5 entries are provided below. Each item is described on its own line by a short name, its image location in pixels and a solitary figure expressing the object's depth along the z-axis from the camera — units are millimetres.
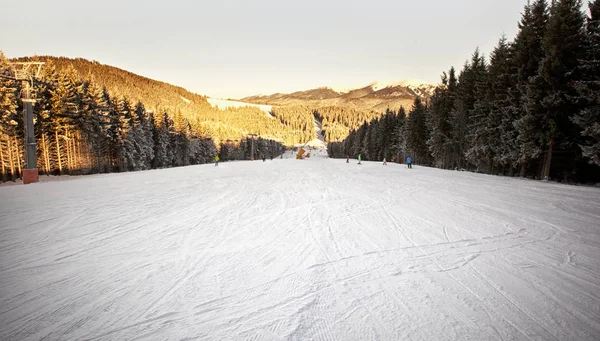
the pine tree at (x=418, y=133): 43656
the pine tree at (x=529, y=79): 17484
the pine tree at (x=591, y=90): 14188
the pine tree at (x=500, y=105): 20984
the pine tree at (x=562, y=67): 16203
